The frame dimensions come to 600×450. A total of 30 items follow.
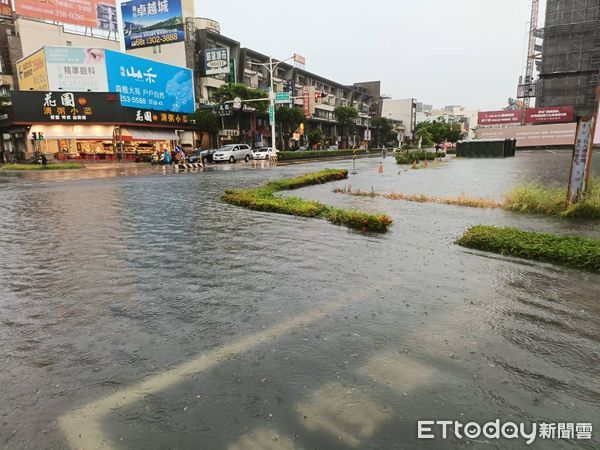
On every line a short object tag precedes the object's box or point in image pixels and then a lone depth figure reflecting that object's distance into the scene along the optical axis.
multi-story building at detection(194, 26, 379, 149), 53.47
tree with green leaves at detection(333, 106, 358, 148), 76.44
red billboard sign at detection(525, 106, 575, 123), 59.66
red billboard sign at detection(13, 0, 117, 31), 46.75
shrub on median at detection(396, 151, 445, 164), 34.15
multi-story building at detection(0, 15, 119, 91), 47.31
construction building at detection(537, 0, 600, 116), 57.38
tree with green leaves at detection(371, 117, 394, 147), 94.94
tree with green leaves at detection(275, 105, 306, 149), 57.22
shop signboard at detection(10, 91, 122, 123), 37.74
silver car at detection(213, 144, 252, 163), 38.56
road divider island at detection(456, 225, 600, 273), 5.90
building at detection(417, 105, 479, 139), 155.62
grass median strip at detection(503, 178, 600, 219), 9.58
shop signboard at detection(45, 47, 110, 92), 40.41
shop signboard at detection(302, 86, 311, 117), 57.15
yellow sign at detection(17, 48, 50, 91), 40.41
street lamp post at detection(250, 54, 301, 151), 39.94
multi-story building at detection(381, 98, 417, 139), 121.19
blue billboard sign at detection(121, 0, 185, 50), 48.44
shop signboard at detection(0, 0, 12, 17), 49.22
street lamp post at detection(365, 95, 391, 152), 103.62
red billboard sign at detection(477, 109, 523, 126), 67.94
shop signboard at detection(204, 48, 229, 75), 48.31
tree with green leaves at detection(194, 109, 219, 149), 47.91
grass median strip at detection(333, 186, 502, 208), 11.47
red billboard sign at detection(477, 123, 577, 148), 58.09
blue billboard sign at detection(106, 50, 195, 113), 42.56
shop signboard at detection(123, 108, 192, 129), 42.52
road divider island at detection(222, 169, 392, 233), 8.48
